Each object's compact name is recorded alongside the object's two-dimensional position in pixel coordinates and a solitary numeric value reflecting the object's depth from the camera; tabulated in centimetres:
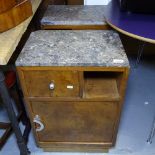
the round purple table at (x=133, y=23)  93
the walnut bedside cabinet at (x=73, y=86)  88
